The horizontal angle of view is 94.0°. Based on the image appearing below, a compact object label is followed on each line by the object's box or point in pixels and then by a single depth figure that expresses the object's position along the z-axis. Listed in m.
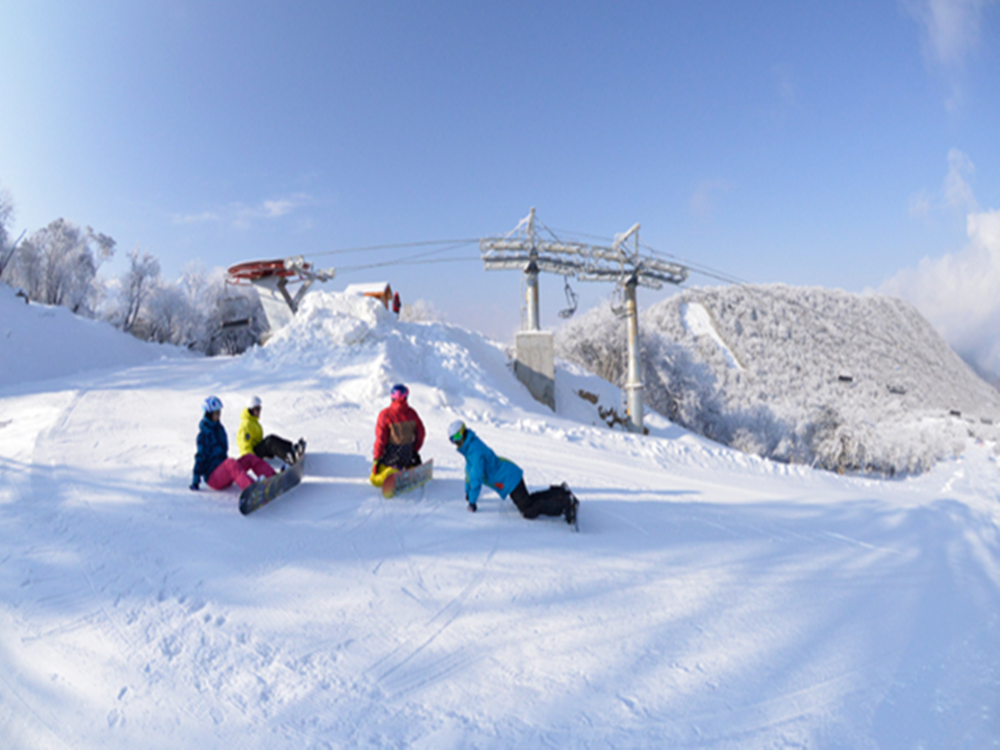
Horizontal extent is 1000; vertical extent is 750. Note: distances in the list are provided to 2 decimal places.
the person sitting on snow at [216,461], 5.83
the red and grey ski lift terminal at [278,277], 18.80
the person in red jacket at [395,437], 6.57
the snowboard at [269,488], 5.39
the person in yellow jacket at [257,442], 6.55
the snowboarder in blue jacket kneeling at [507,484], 5.71
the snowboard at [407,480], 6.22
